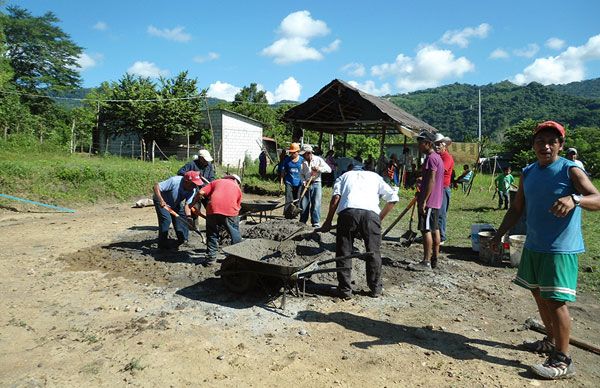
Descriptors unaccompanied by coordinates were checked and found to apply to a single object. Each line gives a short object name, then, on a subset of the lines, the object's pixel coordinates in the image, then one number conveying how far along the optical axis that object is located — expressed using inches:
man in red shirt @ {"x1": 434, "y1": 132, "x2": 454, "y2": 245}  252.6
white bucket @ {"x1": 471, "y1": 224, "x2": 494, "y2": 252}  279.4
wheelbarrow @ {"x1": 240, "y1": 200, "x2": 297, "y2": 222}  318.3
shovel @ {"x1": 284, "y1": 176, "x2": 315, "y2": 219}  317.8
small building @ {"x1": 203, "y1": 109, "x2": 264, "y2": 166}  1010.1
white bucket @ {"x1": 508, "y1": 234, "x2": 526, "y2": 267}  247.8
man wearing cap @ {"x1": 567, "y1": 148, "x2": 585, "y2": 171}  303.8
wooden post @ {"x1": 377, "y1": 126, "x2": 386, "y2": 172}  604.3
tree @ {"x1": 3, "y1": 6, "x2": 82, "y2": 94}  1498.5
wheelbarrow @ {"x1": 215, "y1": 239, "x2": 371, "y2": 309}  172.1
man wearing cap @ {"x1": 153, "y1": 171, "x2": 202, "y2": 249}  256.5
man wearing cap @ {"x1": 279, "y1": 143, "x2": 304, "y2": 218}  331.3
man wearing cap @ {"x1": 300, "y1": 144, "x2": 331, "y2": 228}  322.7
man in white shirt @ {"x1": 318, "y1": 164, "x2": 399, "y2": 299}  184.1
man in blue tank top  118.3
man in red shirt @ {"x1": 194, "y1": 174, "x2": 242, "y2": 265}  222.2
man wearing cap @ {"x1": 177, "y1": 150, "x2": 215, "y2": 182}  278.1
